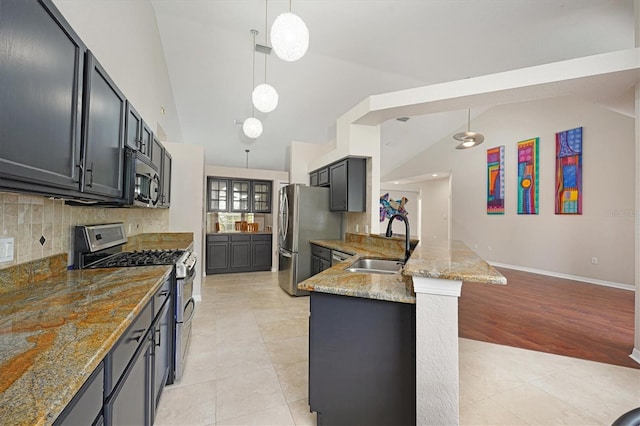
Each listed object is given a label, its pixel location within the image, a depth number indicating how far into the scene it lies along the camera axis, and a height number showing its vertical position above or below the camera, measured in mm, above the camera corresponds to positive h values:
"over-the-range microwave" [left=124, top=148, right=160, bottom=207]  1802 +253
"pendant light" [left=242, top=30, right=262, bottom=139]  4125 +1400
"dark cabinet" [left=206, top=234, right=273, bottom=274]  5660 -844
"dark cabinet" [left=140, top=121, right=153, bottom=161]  2230 +670
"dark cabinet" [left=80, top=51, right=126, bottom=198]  1229 +432
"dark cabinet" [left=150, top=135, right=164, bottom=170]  2627 +673
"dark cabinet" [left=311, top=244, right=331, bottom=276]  3717 -632
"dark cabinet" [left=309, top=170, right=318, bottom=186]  4949 +745
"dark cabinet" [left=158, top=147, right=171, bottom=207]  3066 +414
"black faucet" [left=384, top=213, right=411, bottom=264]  2091 -52
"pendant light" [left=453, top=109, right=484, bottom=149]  4211 +1352
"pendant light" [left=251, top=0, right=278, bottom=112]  3152 +1430
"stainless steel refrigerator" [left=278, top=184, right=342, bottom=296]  4199 -177
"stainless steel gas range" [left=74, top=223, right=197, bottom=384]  1826 -364
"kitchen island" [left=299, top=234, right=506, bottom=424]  1278 -688
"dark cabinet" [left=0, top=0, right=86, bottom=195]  783 +403
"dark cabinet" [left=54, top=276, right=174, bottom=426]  722 -617
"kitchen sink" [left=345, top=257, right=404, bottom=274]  2410 -457
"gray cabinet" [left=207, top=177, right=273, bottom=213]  6066 +478
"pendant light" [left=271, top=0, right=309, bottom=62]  2023 +1424
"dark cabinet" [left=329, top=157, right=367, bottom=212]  3770 +489
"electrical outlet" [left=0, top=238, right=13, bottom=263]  1181 -176
